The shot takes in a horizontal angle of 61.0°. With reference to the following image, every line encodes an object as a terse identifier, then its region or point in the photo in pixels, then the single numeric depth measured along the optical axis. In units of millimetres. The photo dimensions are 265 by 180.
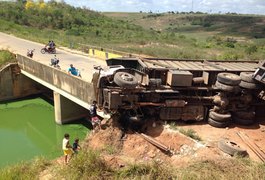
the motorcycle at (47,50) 21075
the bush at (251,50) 30510
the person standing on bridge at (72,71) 13699
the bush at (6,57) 18576
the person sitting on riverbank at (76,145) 7995
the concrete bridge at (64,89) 12302
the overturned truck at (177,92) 8890
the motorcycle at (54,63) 15863
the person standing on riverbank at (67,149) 7683
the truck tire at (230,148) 7695
